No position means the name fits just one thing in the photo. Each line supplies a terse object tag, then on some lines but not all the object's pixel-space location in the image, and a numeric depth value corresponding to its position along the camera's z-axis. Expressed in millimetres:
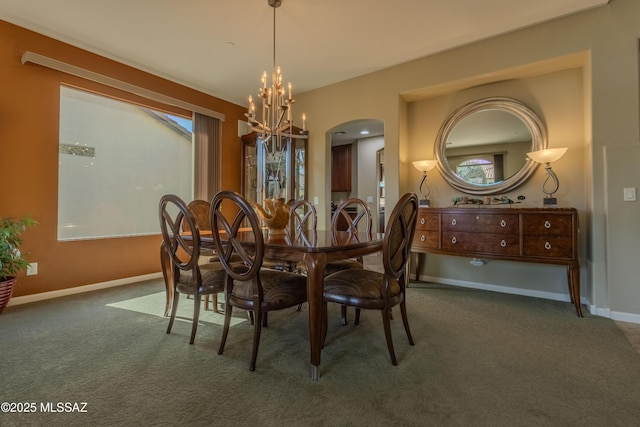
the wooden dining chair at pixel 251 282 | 1715
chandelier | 2594
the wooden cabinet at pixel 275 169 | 4688
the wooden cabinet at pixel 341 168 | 6691
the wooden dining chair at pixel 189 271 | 2066
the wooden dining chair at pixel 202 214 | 3148
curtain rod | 2986
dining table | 1645
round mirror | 3283
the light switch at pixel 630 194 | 2529
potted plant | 2609
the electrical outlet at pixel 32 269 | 3037
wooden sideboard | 2691
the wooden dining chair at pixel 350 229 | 2461
